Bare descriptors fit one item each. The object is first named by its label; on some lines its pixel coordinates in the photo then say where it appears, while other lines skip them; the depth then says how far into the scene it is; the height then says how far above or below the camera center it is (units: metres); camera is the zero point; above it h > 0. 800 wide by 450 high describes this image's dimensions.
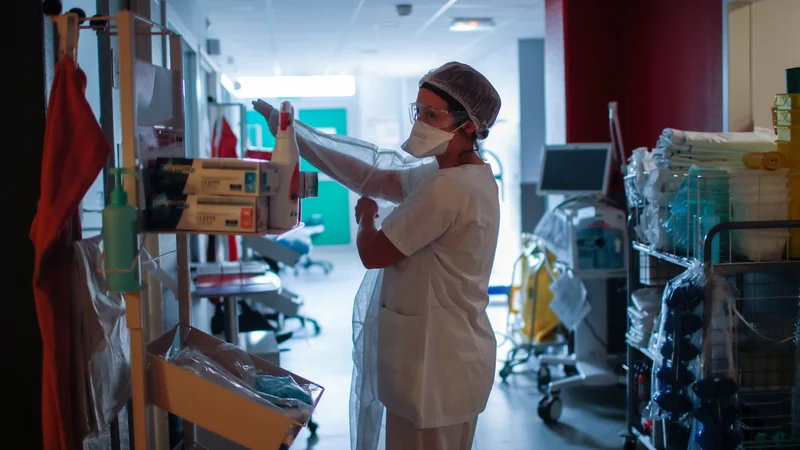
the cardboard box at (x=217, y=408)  1.46 -0.42
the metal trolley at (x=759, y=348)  2.23 -0.51
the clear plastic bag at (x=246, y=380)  1.57 -0.41
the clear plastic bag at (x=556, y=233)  3.87 -0.17
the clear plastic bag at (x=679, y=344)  2.22 -0.47
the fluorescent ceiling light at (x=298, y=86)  9.42 +1.69
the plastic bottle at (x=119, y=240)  1.37 -0.05
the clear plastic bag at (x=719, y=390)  2.16 -0.59
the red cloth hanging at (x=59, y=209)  1.45 +0.01
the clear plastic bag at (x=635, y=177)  2.85 +0.10
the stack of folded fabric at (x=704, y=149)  2.49 +0.18
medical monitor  3.84 +0.19
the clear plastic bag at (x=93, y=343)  1.60 -0.30
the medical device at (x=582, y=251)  3.71 -0.27
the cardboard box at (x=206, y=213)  1.45 +0.00
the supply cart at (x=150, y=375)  1.42 -0.35
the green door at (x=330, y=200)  10.50 +0.12
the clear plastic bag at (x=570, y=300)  3.88 -0.55
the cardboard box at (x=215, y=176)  1.45 +0.07
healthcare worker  1.84 -0.18
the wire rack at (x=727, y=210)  2.29 -0.04
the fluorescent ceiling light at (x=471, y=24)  5.93 +1.55
